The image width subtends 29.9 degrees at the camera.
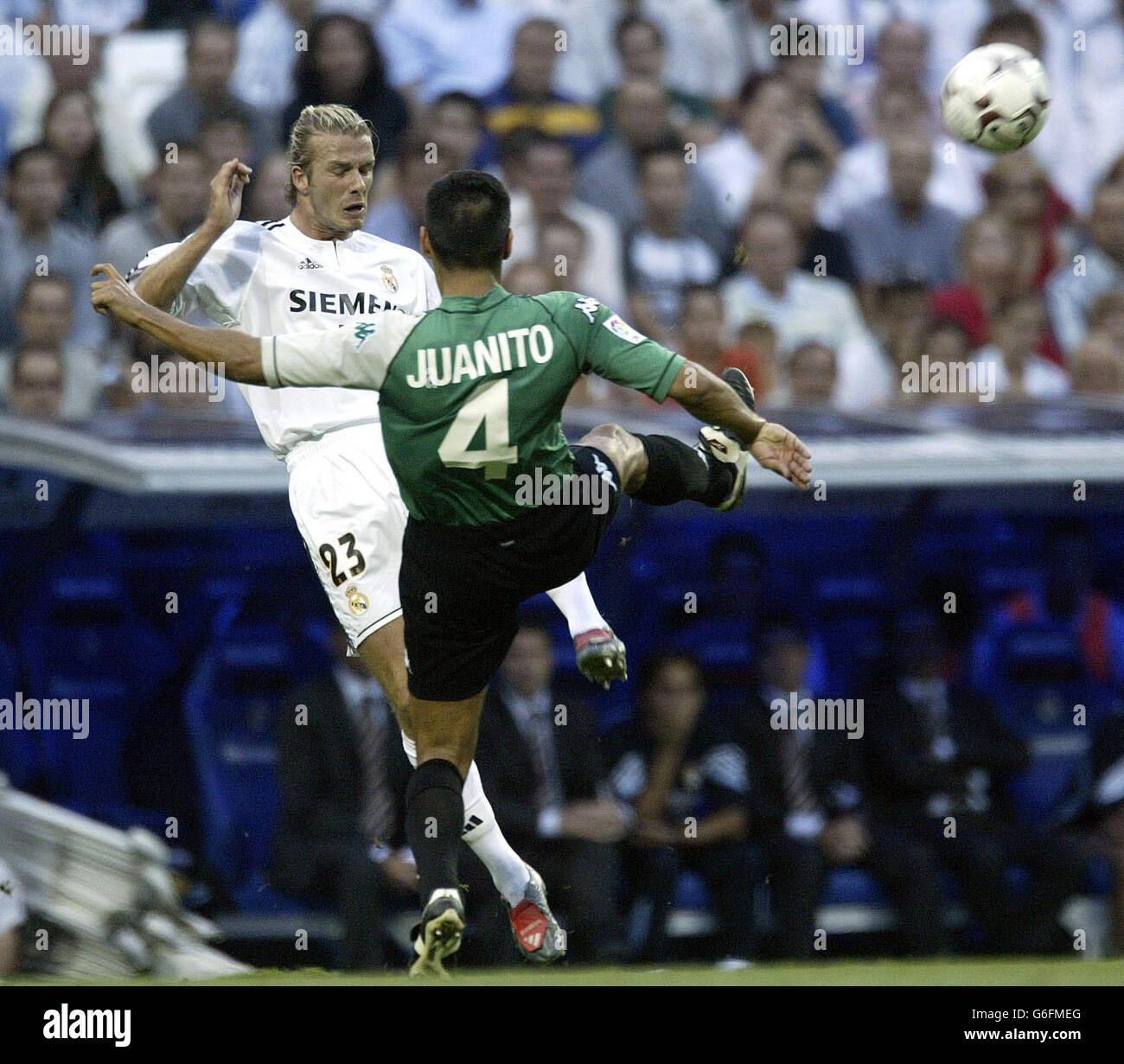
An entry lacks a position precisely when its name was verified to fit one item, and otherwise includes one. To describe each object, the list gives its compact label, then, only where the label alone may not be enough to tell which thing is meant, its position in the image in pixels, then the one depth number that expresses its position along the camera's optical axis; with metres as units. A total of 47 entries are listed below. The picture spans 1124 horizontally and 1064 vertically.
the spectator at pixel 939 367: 11.24
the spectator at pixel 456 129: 11.24
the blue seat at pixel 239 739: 9.88
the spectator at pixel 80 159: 10.84
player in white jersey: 7.17
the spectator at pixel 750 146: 11.60
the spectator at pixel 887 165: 11.92
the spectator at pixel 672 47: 11.95
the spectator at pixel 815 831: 9.90
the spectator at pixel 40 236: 10.53
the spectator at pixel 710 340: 10.53
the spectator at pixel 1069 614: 10.85
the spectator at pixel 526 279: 10.49
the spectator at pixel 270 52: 11.31
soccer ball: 8.43
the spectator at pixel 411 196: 11.03
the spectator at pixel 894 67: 12.37
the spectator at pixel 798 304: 11.14
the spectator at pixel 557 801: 9.62
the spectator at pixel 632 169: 11.35
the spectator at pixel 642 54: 11.95
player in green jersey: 6.54
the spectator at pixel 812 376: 10.81
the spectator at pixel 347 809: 9.52
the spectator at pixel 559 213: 10.97
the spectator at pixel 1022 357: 11.52
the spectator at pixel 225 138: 10.94
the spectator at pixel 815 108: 12.20
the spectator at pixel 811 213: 11.44
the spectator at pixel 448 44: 11.80
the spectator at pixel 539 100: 11.66
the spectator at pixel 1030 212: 12.03
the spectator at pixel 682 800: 9.78
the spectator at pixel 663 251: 10.88
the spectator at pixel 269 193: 10.68
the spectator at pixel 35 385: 10.09
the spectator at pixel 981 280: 11.58
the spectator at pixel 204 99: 11.09
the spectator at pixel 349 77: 11.28
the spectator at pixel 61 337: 10.25
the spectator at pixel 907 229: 11.68
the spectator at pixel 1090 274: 11.78
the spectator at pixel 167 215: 10.60
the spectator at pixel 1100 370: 11.38
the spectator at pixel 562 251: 10.80
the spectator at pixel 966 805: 10.15
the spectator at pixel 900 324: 11.30
